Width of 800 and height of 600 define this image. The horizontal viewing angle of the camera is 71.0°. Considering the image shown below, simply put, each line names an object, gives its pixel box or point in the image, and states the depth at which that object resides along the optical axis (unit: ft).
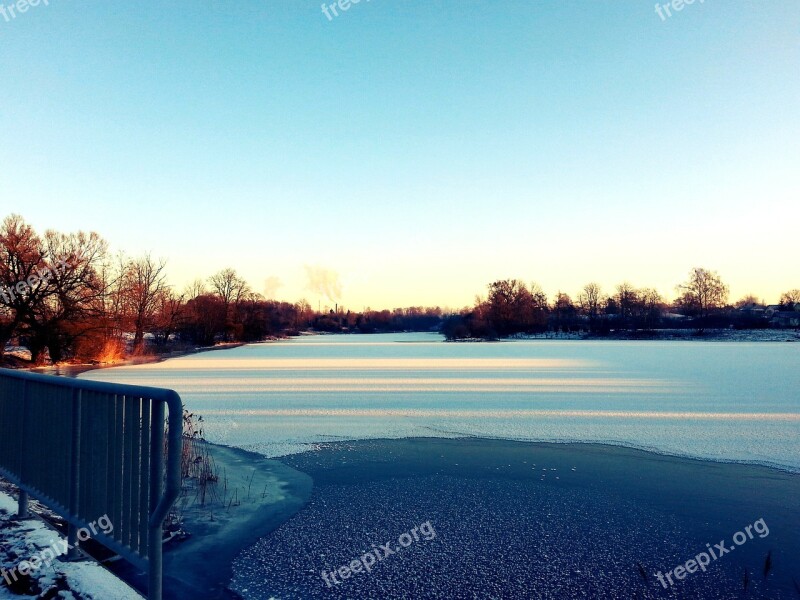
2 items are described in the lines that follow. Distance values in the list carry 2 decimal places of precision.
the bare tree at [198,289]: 219.61
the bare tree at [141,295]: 125.18
